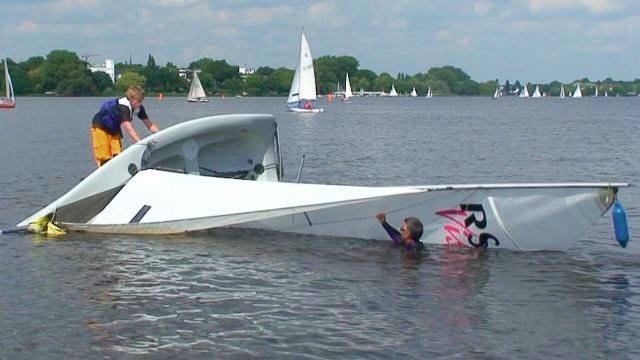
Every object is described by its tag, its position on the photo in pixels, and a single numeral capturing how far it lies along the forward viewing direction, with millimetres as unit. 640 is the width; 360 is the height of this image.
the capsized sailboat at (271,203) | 13695
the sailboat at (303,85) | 74956
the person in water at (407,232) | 14367
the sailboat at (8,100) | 102750
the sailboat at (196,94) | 134412
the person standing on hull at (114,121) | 16188
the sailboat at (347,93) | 150025
